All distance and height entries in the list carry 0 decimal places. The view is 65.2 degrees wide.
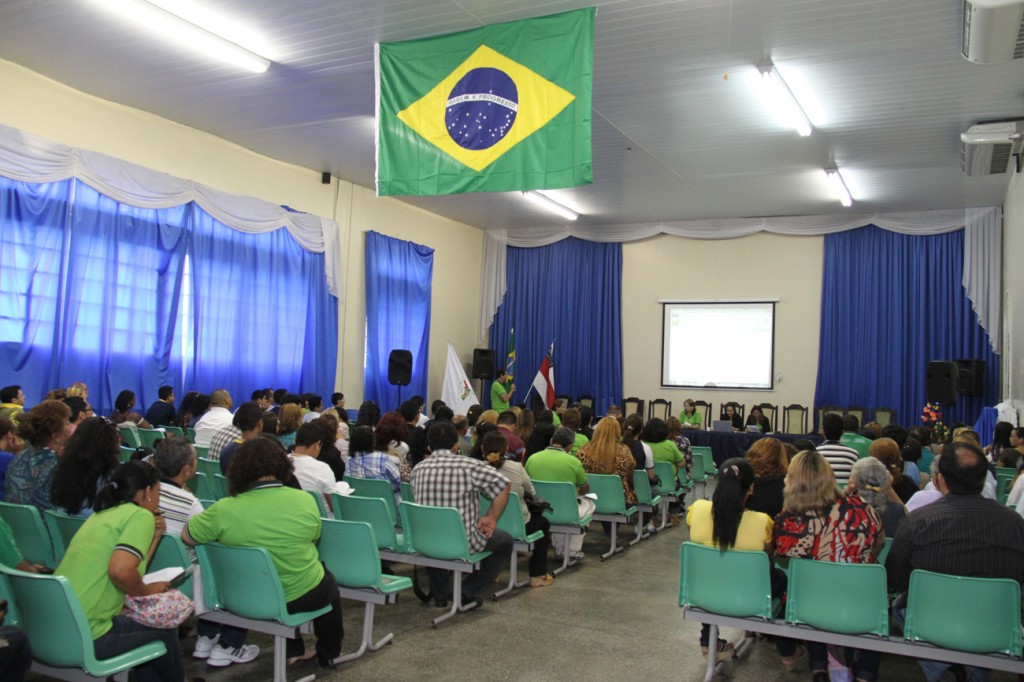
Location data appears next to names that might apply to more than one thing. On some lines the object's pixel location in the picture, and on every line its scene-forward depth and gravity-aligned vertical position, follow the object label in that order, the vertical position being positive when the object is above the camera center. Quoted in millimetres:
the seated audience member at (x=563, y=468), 5918 -685
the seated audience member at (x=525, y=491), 5242 -783
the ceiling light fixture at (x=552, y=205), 12837 +2862
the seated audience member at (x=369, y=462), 5484 -644
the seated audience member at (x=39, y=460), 3846 -512
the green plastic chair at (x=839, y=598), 3393 -913
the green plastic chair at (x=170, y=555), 3221 -784
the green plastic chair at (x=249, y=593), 3297 -975
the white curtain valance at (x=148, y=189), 7883 +1971
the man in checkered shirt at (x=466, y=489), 4676 -685
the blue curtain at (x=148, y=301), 8023 +695
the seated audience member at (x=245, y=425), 5048 -397
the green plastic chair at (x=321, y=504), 4594 -800
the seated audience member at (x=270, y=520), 3365 -657
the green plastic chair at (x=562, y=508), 5719 -948
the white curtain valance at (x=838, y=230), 12195 +2627
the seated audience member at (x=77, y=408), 6171 -408
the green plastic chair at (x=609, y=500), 6312 -975
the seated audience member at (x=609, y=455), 6664 -646
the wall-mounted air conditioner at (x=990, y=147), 8312 +2634
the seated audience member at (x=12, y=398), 6855 -387
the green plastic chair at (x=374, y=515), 4574 -850
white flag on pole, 14281 -310
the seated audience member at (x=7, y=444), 4121 -479
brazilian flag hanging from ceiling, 5352 +1838
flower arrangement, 11391 -452
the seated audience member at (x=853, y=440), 7598 -501
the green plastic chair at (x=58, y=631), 2561 -908
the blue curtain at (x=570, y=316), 15109 +1163
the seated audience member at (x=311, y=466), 4672 -585
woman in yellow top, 3719 -650
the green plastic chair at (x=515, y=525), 5113 -972
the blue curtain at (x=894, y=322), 12477 +1070
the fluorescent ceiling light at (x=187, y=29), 6531 +2851
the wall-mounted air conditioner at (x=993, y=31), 5113 +2443
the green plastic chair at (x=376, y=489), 5171 -785
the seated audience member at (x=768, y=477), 4453 -521
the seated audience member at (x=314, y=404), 8312 -393
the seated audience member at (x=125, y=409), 7766 -494
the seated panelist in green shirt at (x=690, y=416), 13023 -572
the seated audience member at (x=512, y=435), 6644 -507
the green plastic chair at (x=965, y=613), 3146 -893
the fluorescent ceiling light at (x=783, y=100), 7301 +2830
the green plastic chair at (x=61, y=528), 3453 -760
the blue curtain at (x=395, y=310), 12695 +991
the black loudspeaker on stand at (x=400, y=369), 12609 +8
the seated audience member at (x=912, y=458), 5822 -521
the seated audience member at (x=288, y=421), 5945 -413
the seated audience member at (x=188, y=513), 3592 -693
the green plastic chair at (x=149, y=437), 7062 -680
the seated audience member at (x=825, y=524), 3625 -626
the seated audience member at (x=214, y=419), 6762 -482
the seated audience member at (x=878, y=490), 4270 -547
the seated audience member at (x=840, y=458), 5723 -514
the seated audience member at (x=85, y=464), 3373 -453
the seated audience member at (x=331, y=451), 5234 -566
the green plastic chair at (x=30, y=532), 3600 -808
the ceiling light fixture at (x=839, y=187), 10727 +2844
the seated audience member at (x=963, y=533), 3342 -600
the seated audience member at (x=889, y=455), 4840 -405
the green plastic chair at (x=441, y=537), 4500 -949
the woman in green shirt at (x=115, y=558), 2738 -687
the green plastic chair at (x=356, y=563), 3844 -950
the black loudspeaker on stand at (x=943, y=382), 11484 +120
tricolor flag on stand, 14758 -160
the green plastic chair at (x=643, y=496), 6797 -1014
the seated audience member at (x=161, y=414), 8586 -576
